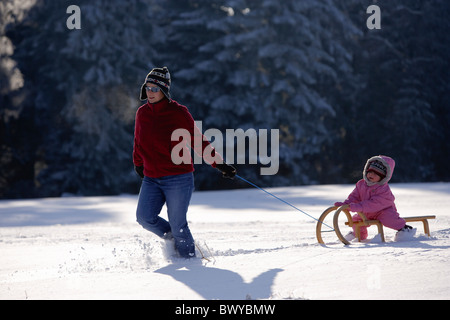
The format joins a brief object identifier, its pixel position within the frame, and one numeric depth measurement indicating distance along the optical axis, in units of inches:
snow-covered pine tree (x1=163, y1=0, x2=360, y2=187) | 744.3
